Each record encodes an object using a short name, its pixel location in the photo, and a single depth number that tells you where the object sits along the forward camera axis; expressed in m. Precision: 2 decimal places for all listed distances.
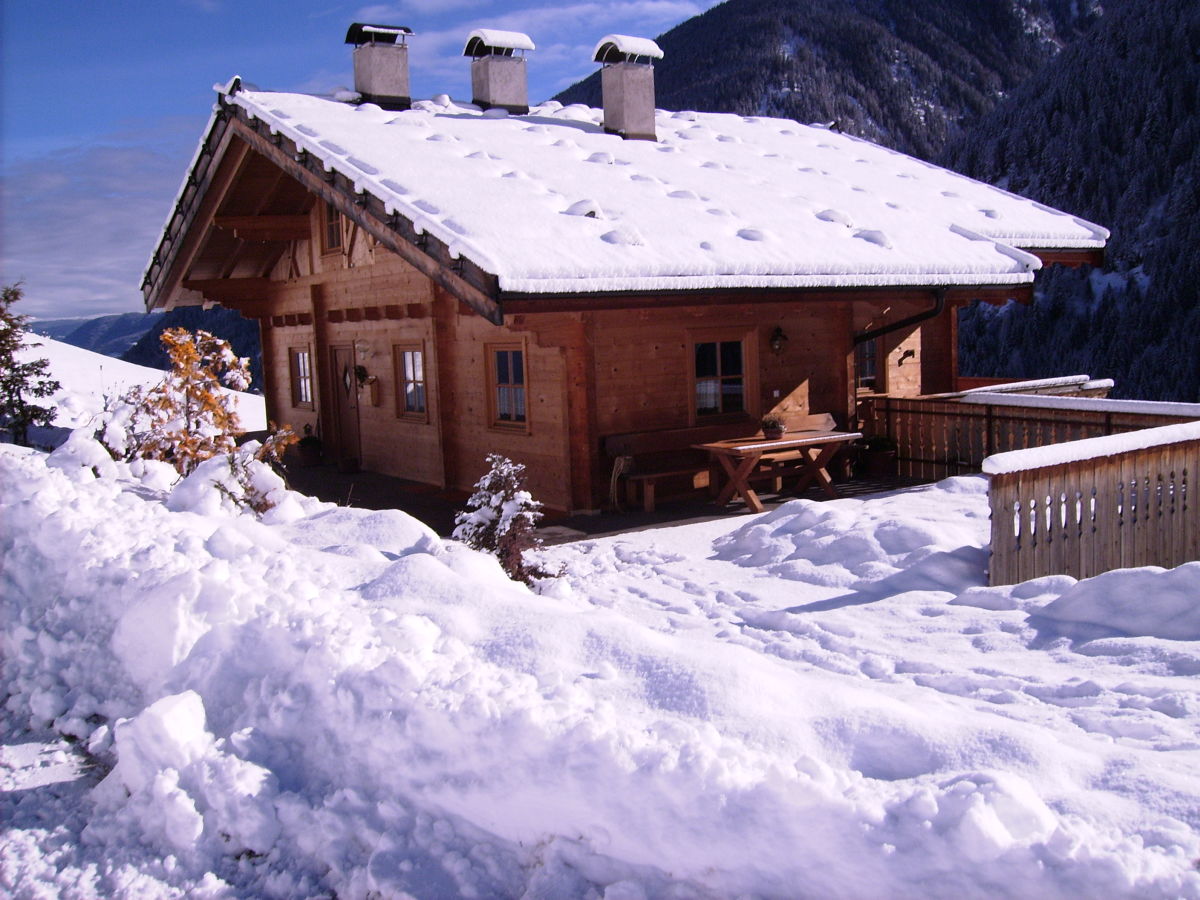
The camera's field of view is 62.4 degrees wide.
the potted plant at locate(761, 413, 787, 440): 11.35
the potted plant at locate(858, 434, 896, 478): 12.80
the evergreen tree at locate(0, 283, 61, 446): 14.48
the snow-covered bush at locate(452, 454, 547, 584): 7.49
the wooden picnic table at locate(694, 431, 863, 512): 10.83
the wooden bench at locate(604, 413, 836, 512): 10.96
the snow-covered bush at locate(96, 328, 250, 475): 9.10
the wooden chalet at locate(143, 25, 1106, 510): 10.46
